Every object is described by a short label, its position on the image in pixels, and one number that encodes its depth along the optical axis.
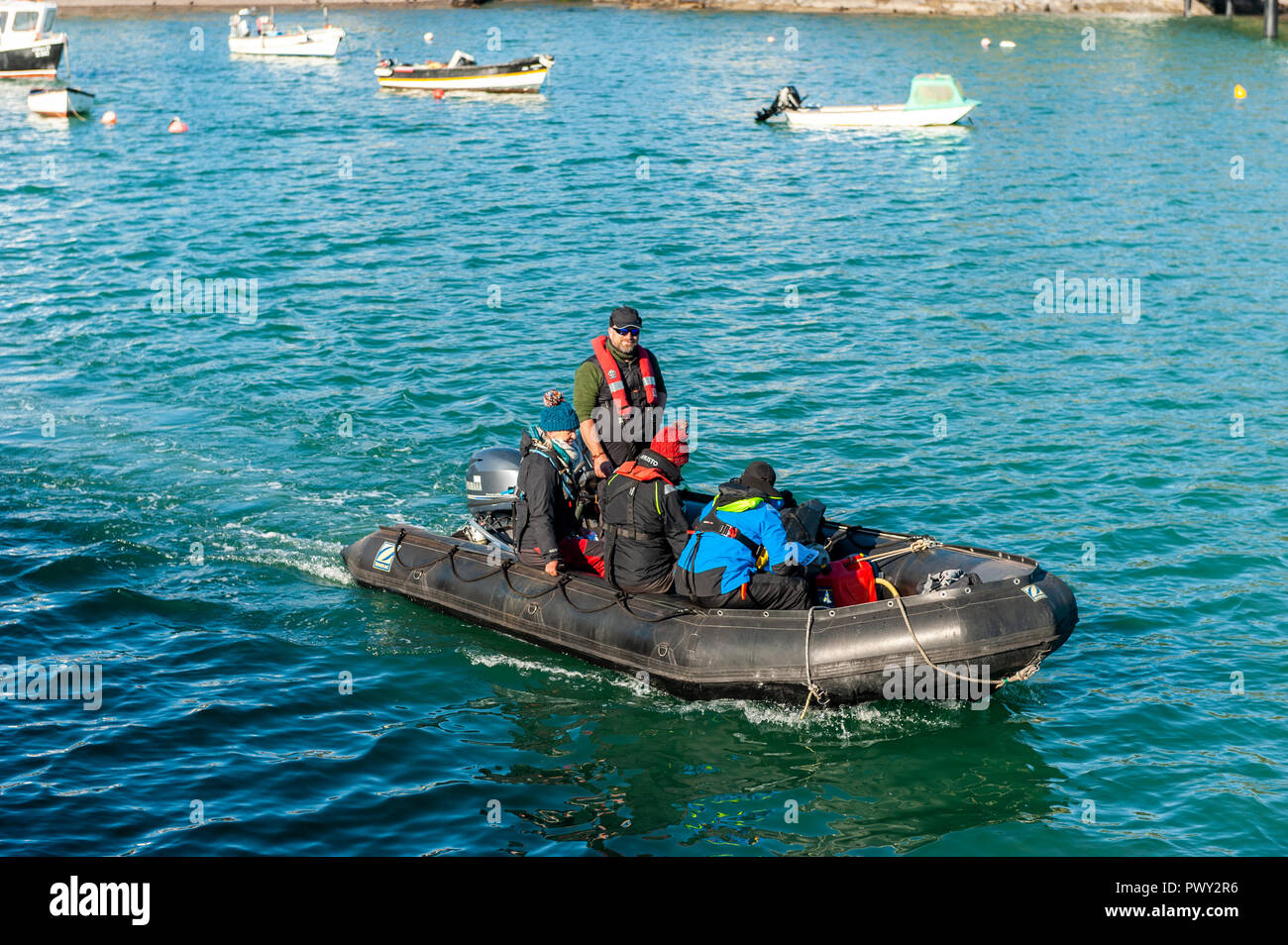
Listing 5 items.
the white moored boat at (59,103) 40.73
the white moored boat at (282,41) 53.59
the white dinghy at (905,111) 36.16
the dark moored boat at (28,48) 49.12
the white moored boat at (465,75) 43.12
